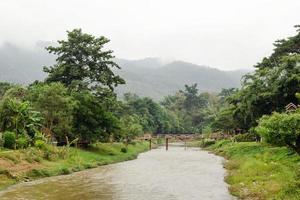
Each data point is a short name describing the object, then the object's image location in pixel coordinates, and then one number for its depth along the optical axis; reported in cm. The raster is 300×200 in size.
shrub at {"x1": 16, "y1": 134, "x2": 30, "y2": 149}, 4103
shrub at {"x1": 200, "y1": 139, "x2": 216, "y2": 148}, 9422
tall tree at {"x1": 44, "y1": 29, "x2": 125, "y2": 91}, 5934
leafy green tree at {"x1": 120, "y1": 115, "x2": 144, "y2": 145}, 7829
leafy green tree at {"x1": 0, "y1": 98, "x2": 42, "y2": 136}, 4331
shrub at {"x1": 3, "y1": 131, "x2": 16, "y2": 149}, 3973
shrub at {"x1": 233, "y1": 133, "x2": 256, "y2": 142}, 6956
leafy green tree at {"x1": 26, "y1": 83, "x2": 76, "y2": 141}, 4891
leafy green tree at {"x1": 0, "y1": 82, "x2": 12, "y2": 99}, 9731
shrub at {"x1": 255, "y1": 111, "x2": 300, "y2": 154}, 2514
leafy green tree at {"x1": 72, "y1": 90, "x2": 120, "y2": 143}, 5409
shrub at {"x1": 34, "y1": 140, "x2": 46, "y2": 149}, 4253
